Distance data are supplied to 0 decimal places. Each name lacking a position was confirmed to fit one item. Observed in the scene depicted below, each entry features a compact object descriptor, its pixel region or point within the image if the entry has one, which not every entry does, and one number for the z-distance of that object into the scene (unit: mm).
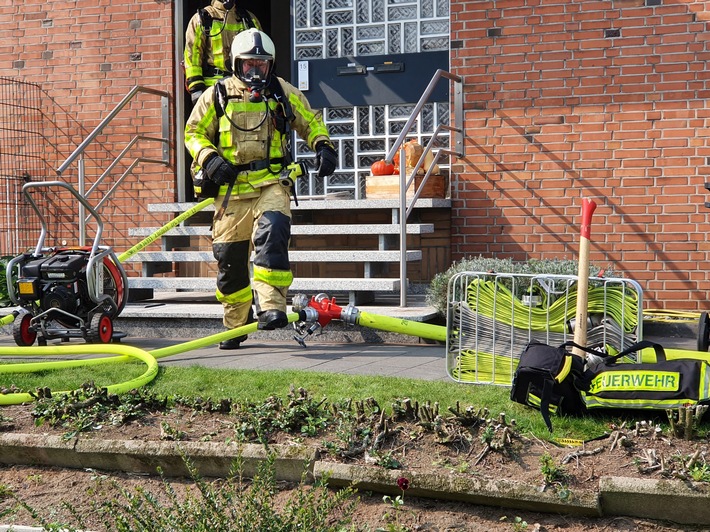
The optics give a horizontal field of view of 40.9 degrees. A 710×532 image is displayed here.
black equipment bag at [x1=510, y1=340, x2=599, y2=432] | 4211
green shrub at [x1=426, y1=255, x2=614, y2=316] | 7871
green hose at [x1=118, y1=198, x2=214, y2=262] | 8047
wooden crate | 9320
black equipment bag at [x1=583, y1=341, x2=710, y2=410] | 4020
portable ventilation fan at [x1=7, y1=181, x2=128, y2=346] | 7363
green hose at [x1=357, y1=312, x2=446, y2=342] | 6578
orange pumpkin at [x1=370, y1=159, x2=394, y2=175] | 9531
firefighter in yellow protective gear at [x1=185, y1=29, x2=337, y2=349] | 7129
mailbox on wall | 10203
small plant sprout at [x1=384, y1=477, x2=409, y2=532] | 3547
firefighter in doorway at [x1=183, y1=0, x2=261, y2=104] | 8906
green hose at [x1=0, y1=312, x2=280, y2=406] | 5832
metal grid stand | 5066
